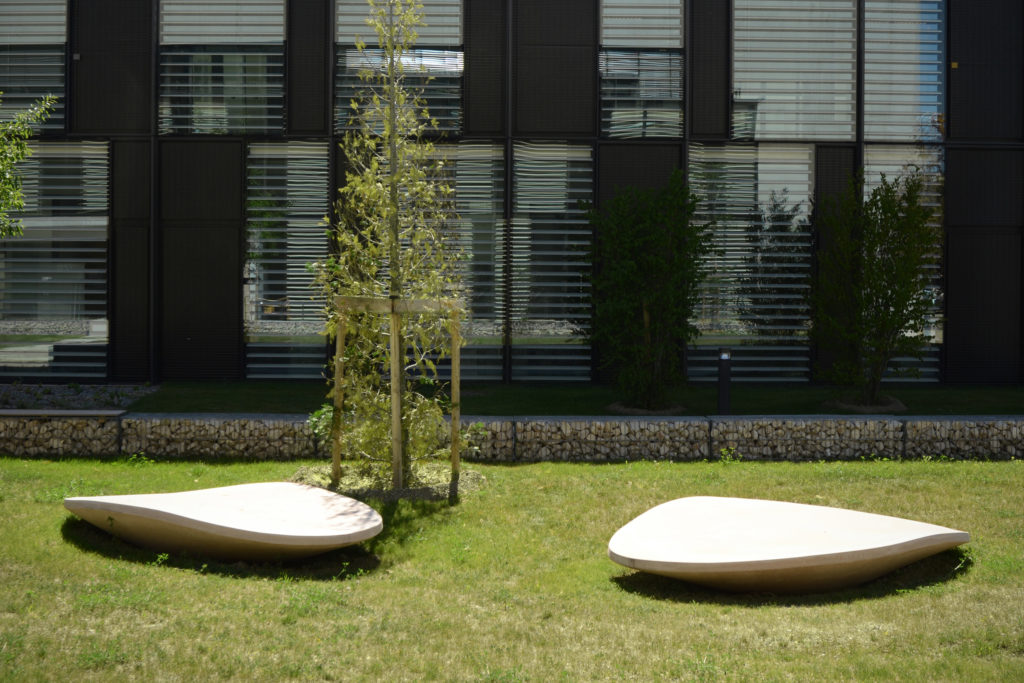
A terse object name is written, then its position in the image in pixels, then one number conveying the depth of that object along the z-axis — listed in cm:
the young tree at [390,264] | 852
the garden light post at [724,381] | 1148
